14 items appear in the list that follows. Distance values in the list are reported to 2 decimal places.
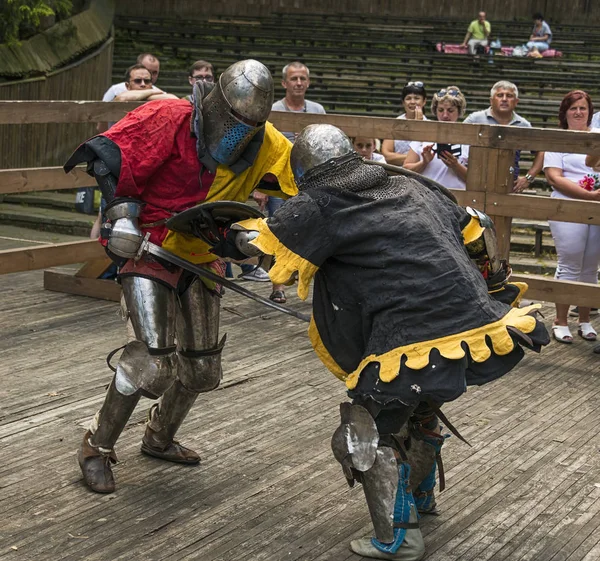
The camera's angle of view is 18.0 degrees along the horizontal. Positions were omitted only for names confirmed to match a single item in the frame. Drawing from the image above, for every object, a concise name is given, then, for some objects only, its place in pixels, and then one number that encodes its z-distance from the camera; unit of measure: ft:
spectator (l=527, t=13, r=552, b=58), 102.70
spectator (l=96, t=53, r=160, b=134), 45.54
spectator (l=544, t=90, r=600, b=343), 37.68
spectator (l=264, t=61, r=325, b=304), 41.46
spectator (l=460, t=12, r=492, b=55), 104.14
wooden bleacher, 91.71
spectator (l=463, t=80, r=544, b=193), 40.38
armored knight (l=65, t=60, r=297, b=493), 22.66
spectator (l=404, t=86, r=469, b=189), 39.48
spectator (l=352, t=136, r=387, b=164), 40.85
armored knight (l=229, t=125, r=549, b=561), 19.23
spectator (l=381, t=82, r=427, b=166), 42.99
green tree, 70.81
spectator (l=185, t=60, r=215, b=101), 43.30
